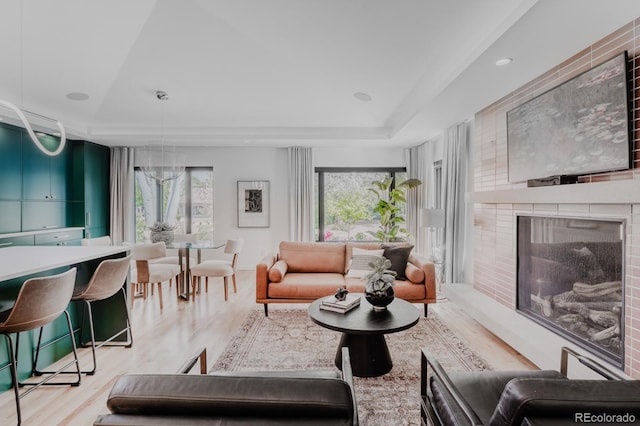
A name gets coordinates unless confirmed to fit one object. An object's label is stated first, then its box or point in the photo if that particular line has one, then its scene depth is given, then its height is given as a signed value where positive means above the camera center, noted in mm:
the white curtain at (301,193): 6246 +402
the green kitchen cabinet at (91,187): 5566 +480
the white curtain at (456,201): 4367 +179
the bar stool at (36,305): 1898 -536
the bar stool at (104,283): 2518 -534
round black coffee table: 2336 -793
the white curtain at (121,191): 6199 +443
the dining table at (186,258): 4328 -582
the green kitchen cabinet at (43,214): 4688 +13
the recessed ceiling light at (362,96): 4152 +1485
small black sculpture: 2766 -665
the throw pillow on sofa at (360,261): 3873 -550
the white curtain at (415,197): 6078 +324
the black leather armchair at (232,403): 961 -543
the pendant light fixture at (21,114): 1973 +1251
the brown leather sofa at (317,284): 3588 -749
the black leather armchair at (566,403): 900 -513
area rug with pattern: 2092 -1167
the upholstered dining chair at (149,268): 3895 -646
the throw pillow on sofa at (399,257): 3838 -495
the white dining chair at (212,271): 4312 -726
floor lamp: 4613 -93
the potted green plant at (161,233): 4602 -251
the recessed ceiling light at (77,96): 4273 +1534
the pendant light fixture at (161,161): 4465 +717
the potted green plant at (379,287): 2590 -565
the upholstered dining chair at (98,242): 4145 -346
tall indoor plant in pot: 5802 +111
